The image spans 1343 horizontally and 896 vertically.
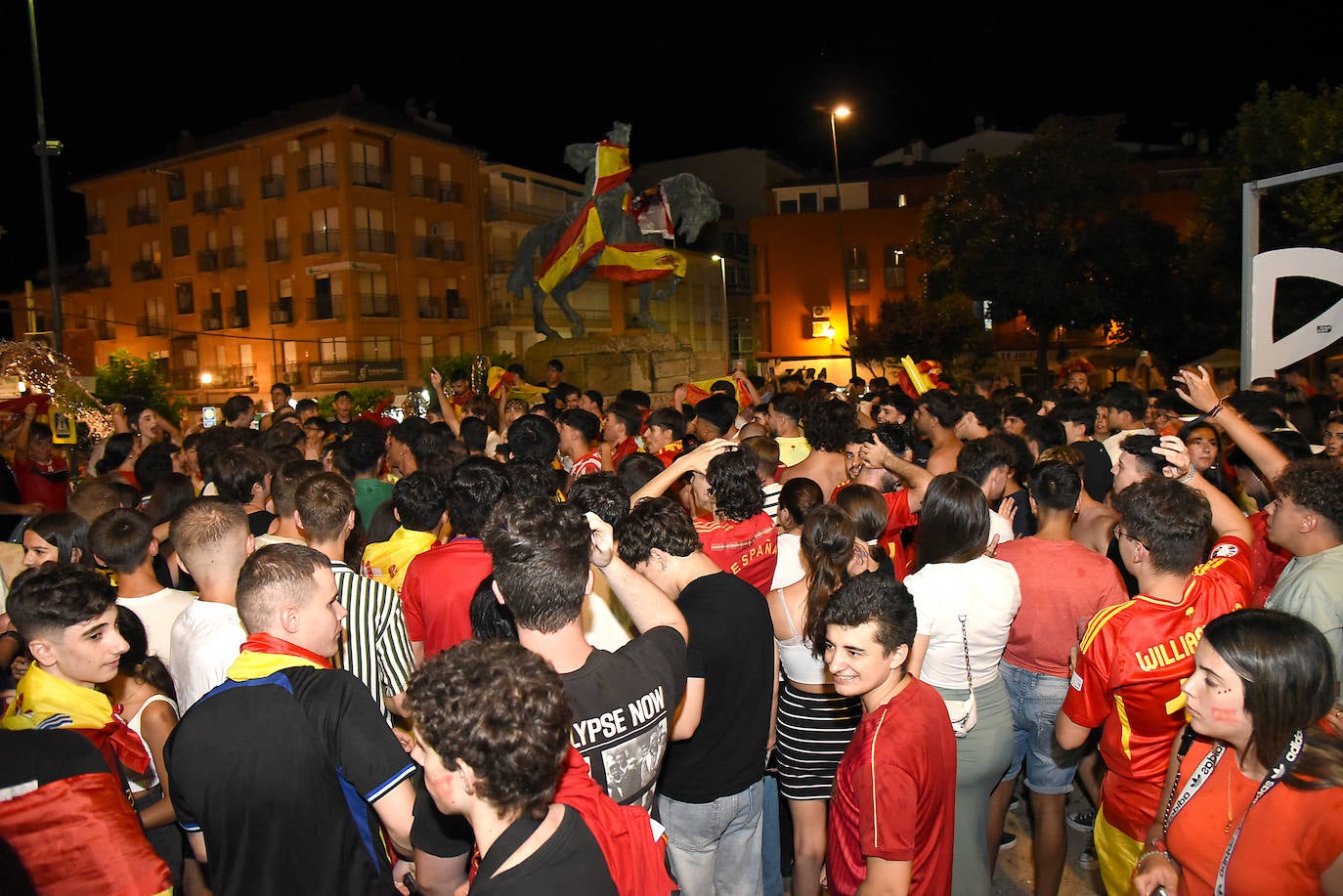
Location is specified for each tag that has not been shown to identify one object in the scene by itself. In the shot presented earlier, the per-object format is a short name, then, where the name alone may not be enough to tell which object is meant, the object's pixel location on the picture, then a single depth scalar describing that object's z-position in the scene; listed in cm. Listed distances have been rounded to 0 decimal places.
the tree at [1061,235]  2828
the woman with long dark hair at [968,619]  353
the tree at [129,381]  2366
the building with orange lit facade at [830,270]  4209
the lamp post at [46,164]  1458
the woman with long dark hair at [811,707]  363
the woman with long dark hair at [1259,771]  204
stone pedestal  1794
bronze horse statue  1773
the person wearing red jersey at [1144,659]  308
